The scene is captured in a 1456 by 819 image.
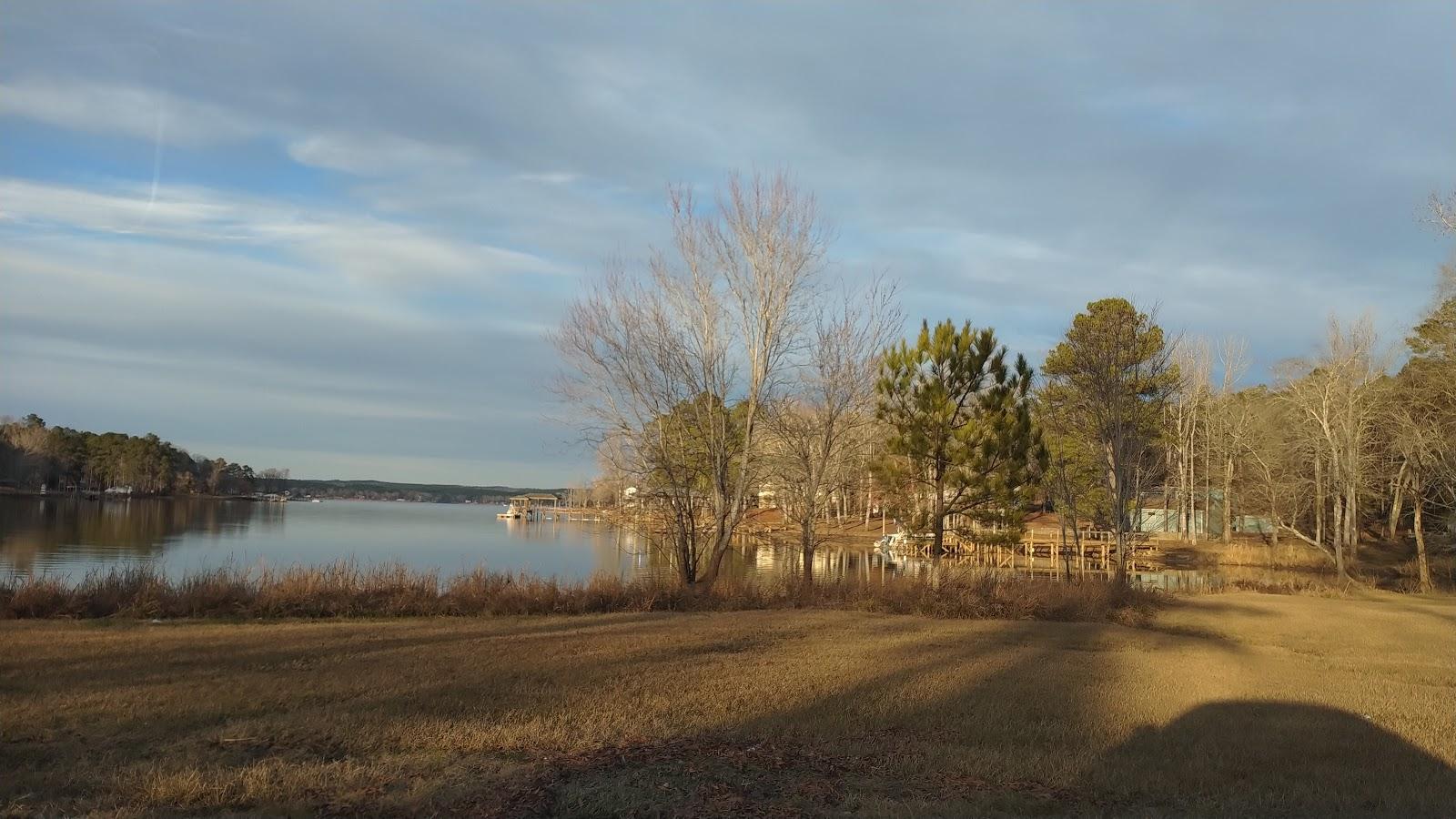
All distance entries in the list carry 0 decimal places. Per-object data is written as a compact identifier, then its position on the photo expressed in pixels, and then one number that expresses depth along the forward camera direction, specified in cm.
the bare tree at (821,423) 2183
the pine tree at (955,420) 2248
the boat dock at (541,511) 10888
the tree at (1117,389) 2194
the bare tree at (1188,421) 5103
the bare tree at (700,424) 2083
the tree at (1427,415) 2877
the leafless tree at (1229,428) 4603
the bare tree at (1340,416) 3231
